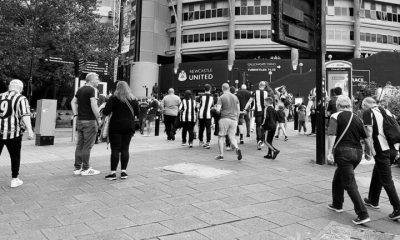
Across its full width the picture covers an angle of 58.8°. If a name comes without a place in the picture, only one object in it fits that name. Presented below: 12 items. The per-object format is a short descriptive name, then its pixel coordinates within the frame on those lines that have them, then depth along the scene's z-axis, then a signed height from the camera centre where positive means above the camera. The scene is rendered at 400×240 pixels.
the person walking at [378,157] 4.55 -0.20
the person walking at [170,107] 12.20 +1.03
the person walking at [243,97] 11.37 +1.33
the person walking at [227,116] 8.32 +0.52
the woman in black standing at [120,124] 6.16 +0.20
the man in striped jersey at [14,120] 5.54 +0.20
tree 19.75 +5.93
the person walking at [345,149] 4.45 -0.11
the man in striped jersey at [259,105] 10.36 +1.01
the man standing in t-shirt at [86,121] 6.45 +0.25
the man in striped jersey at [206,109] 10.30 +0.83
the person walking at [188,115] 10.66 +0.66
